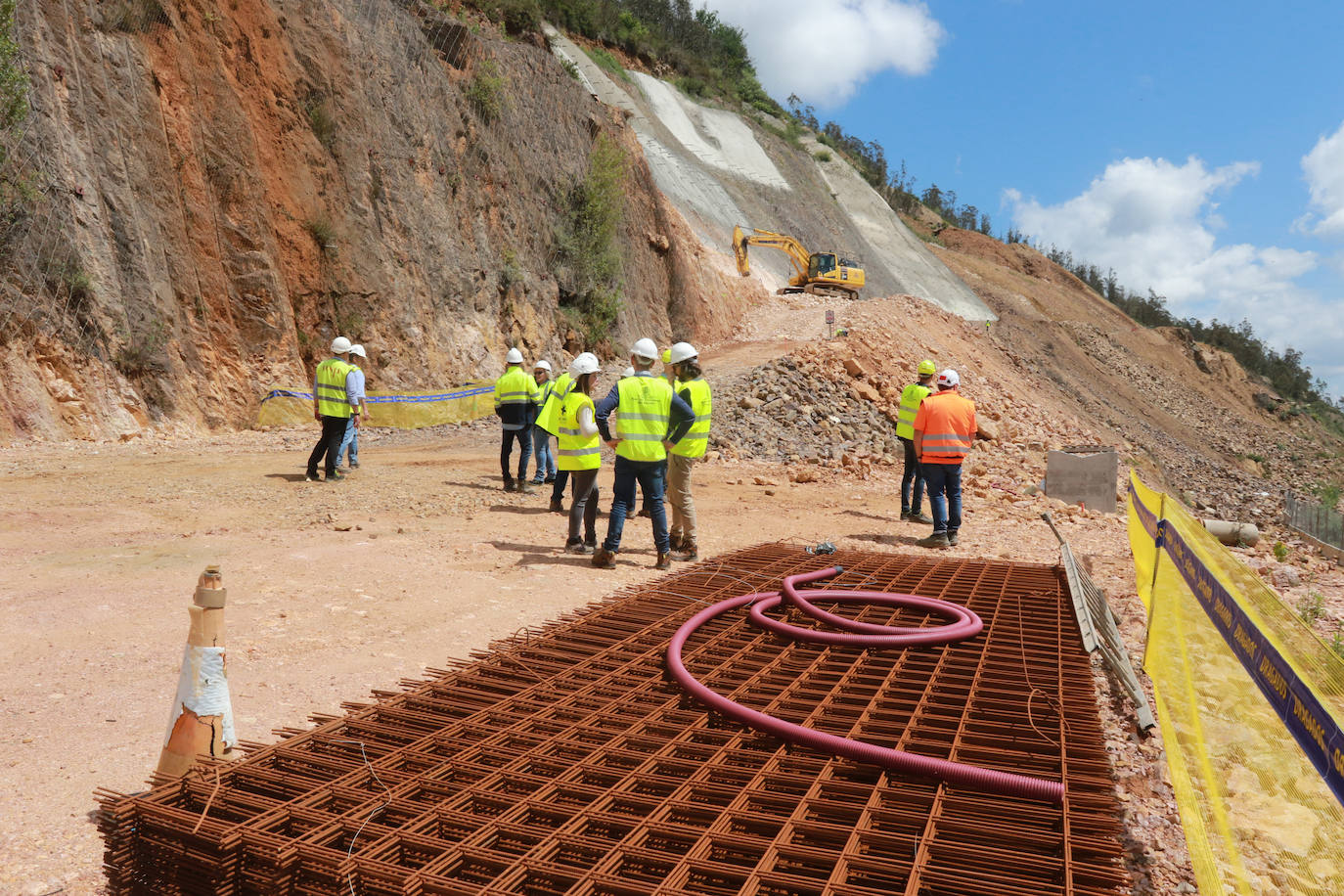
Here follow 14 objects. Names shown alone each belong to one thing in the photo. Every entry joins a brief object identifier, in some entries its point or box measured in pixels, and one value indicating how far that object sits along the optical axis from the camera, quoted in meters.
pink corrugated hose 3.10
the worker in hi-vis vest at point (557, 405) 9.14
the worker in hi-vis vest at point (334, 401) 9.55
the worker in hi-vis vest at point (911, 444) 10.33
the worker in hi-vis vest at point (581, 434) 6.82
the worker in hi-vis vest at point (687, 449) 7.50
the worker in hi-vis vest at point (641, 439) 6.63
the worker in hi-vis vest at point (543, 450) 10.40
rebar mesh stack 2.53
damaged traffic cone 2.95
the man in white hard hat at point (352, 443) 10.66
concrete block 12.17
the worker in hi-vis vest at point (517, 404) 9.92
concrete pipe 10.77
